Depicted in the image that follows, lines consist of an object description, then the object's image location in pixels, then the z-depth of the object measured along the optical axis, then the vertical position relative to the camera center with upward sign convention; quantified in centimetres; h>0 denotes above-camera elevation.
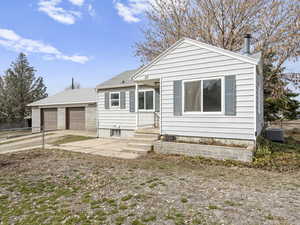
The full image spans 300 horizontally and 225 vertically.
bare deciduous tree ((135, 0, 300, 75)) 1115 +599
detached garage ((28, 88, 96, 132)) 1563 -2
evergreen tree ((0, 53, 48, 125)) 2583 +311
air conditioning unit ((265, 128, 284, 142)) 983 -130
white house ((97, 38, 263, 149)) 650 +79
